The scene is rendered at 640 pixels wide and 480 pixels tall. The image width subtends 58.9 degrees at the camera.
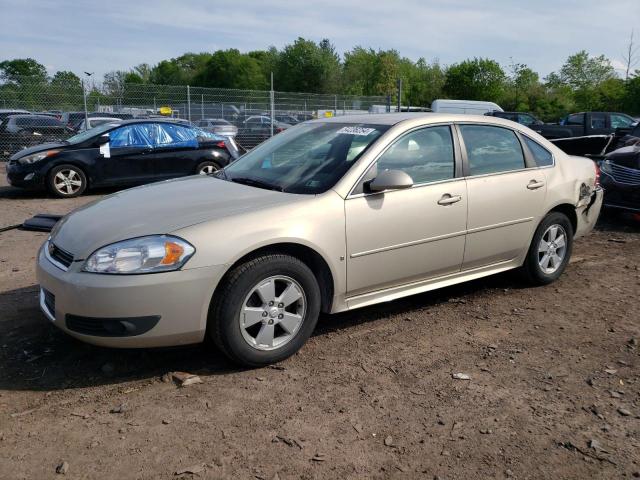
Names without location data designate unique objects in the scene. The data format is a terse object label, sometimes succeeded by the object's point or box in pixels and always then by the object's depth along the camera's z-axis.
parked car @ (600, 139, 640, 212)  7.82
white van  24.81
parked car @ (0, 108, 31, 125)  14.41
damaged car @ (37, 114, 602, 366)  3.20
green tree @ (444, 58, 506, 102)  47.59
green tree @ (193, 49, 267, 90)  83.93
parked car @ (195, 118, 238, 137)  17.57
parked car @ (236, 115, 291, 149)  18.59
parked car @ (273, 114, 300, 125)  19.17
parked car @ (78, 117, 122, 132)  15.82
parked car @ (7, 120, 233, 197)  10.07
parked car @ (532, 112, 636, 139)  14.80
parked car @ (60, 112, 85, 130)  15.68
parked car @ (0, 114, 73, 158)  14.15
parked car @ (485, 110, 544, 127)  20.39
